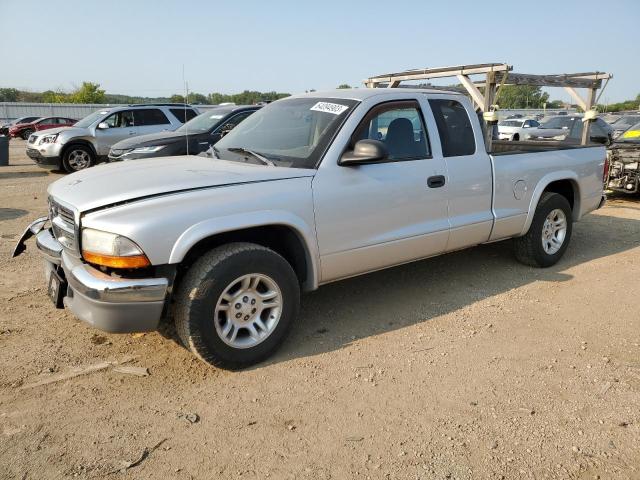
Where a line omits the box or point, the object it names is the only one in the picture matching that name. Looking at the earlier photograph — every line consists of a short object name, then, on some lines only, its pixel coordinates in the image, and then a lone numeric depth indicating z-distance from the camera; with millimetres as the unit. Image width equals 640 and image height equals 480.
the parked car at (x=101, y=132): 12898
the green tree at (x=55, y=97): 66875
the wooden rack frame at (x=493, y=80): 5125
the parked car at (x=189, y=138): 9188
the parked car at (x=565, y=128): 13438
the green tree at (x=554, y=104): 78750
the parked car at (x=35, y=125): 29094
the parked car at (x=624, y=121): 18512
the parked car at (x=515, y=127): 20922
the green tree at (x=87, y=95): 66850
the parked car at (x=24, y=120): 31839
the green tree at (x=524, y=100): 66500
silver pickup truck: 3000
